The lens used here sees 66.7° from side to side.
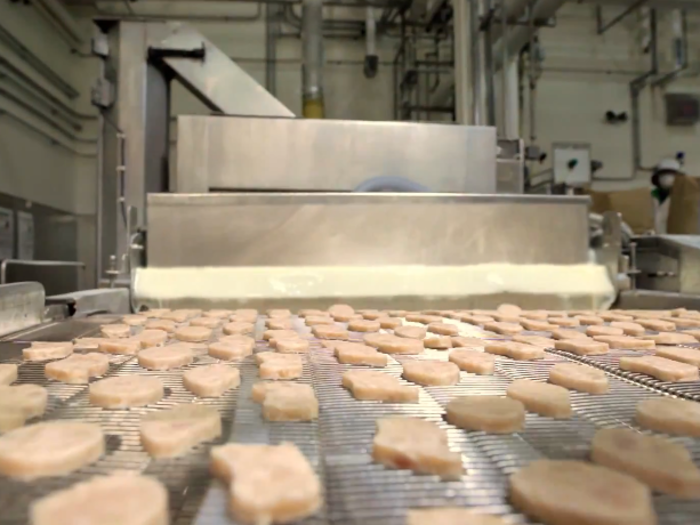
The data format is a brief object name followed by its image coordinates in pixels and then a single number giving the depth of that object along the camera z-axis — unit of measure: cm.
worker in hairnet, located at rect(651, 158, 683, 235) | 572
